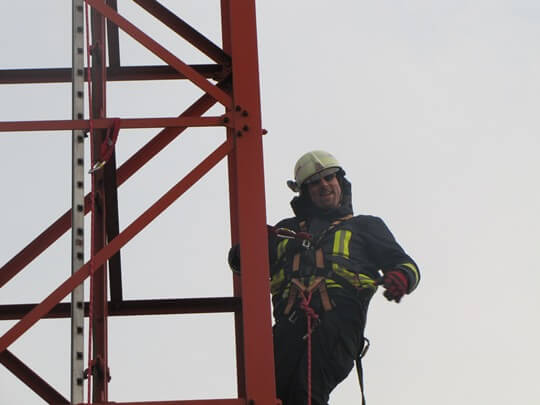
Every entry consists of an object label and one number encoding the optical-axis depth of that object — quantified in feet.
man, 42.29
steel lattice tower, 34.83
